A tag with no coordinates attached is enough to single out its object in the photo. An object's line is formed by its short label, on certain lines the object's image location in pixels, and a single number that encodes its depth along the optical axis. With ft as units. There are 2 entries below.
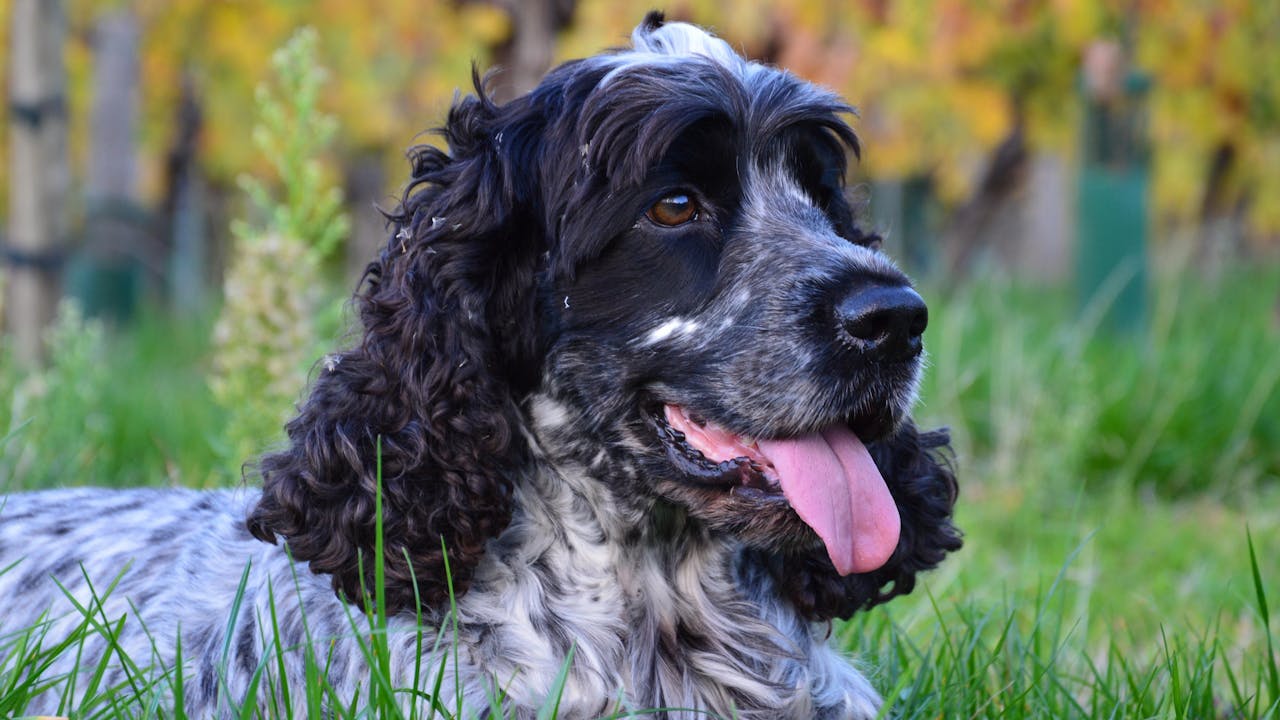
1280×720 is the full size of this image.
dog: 8.79
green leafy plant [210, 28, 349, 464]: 14.28
